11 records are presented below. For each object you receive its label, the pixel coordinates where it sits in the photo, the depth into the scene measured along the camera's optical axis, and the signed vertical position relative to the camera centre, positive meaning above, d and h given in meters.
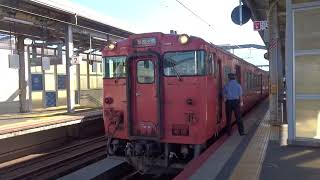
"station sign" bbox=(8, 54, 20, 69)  8.50 +0.88
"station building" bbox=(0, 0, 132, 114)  8.83 +1.76
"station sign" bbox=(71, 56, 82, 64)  9.88 +1.03
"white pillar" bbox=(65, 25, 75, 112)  9.75 +0.59
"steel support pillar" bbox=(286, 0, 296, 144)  5.12 +0.21
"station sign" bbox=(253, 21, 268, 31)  7.57 +1.73
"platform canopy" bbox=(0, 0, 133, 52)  8.20 +2.40
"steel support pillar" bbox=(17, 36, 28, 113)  10.66 +0.33
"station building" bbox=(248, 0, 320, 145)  5.06 +0.25
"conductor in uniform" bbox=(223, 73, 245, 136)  6.38 -0.26
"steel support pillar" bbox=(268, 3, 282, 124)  7.76 +0.63
